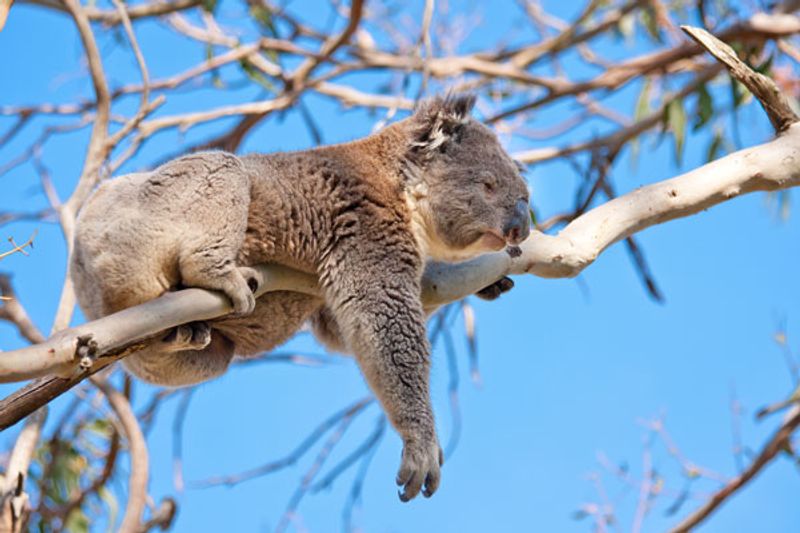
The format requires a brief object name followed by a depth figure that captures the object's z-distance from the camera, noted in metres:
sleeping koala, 5.68
